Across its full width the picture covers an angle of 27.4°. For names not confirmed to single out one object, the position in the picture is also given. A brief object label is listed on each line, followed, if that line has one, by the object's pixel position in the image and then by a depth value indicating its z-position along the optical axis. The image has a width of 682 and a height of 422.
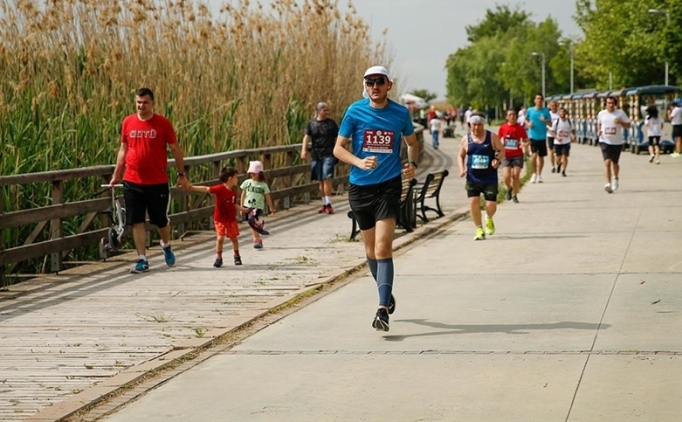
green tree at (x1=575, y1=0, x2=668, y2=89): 59.84
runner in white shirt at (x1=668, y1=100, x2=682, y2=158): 40.66
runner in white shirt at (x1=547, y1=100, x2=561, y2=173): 32.84
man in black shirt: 21.58
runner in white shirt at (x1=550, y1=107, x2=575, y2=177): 30.36
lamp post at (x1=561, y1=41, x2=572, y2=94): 115.20
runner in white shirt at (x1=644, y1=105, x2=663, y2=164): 37.98
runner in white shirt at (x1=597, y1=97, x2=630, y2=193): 23.61
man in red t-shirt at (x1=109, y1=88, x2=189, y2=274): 13.26
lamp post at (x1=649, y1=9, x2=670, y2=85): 54.81
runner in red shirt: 22.27
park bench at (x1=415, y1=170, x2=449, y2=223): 18.30
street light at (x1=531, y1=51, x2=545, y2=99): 127.06
